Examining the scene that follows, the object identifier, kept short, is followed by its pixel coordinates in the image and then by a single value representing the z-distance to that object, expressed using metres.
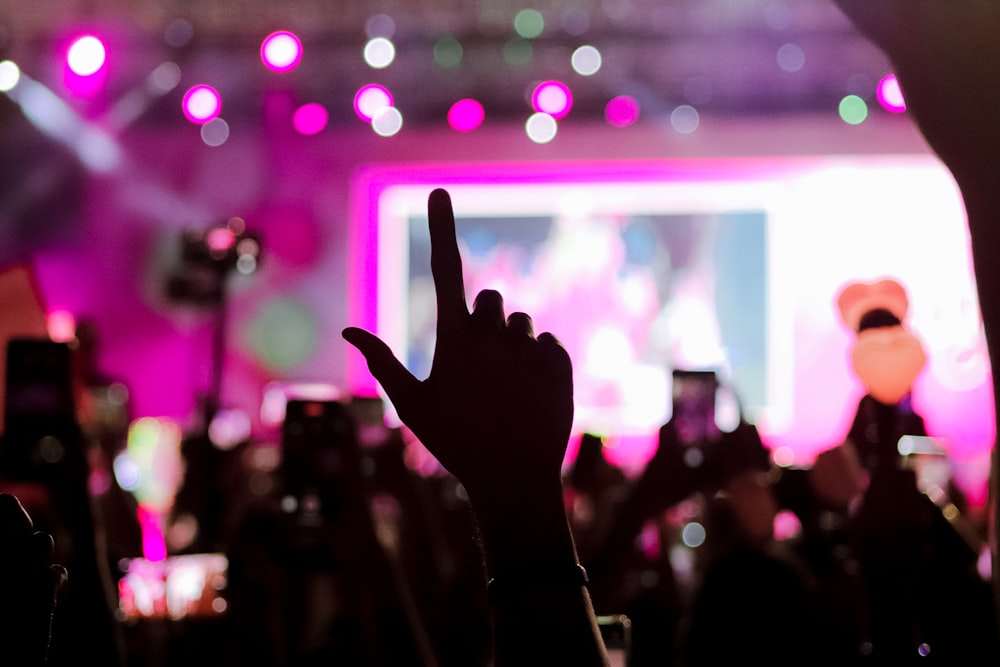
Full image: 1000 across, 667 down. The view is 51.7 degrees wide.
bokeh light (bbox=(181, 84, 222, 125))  6.64
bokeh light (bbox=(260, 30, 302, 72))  6.07
